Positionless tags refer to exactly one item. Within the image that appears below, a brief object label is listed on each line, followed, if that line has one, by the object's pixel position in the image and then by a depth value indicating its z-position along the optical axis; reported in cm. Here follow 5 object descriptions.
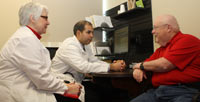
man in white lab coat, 185
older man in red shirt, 136
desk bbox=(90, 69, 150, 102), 162
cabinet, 237
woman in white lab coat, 123
